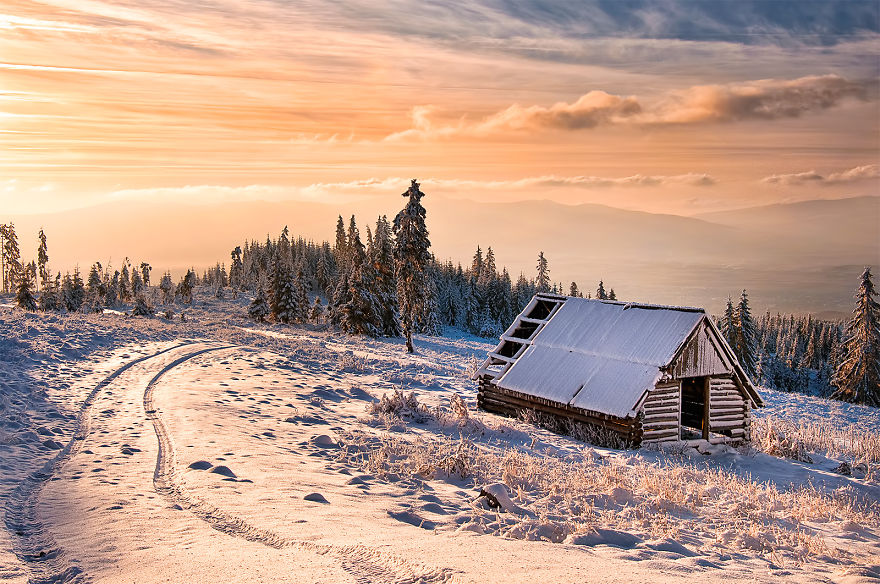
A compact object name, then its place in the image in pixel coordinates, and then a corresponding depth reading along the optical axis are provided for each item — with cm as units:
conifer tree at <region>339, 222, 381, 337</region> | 5359
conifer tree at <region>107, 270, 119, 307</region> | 8681
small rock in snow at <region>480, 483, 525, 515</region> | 859
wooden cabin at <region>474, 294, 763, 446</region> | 1700
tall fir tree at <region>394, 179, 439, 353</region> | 3978
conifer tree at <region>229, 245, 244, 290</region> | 13462
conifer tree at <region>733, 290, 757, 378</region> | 5616
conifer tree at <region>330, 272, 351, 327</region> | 5859
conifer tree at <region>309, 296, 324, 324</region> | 6969
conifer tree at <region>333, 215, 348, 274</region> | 11288
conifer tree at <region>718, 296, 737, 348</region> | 5659
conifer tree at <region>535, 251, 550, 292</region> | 9245
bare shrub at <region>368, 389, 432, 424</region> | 1694
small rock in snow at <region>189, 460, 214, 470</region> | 1020
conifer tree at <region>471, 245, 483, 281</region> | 11594
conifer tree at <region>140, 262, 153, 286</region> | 10969
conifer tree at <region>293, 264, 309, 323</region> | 6500
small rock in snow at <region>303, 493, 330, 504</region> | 874
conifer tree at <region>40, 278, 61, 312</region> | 6209
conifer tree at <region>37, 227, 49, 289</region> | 8444
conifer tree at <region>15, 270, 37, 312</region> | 5709
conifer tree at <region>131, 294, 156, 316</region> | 6062
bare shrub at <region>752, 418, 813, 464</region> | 1678
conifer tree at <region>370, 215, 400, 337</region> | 5625
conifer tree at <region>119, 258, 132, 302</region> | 10350
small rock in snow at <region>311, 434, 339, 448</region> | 1305
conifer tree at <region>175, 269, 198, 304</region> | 9678
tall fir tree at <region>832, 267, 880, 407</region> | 4750
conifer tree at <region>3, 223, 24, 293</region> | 8456
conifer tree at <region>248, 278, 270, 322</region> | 6775
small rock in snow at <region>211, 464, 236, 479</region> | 984
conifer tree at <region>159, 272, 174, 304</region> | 10203
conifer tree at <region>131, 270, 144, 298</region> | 10849
